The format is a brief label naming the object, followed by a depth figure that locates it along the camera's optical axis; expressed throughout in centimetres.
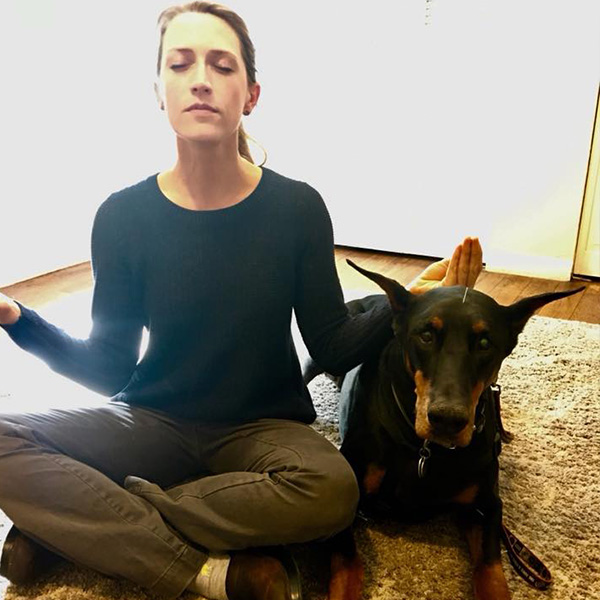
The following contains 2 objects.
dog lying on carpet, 116
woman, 116
